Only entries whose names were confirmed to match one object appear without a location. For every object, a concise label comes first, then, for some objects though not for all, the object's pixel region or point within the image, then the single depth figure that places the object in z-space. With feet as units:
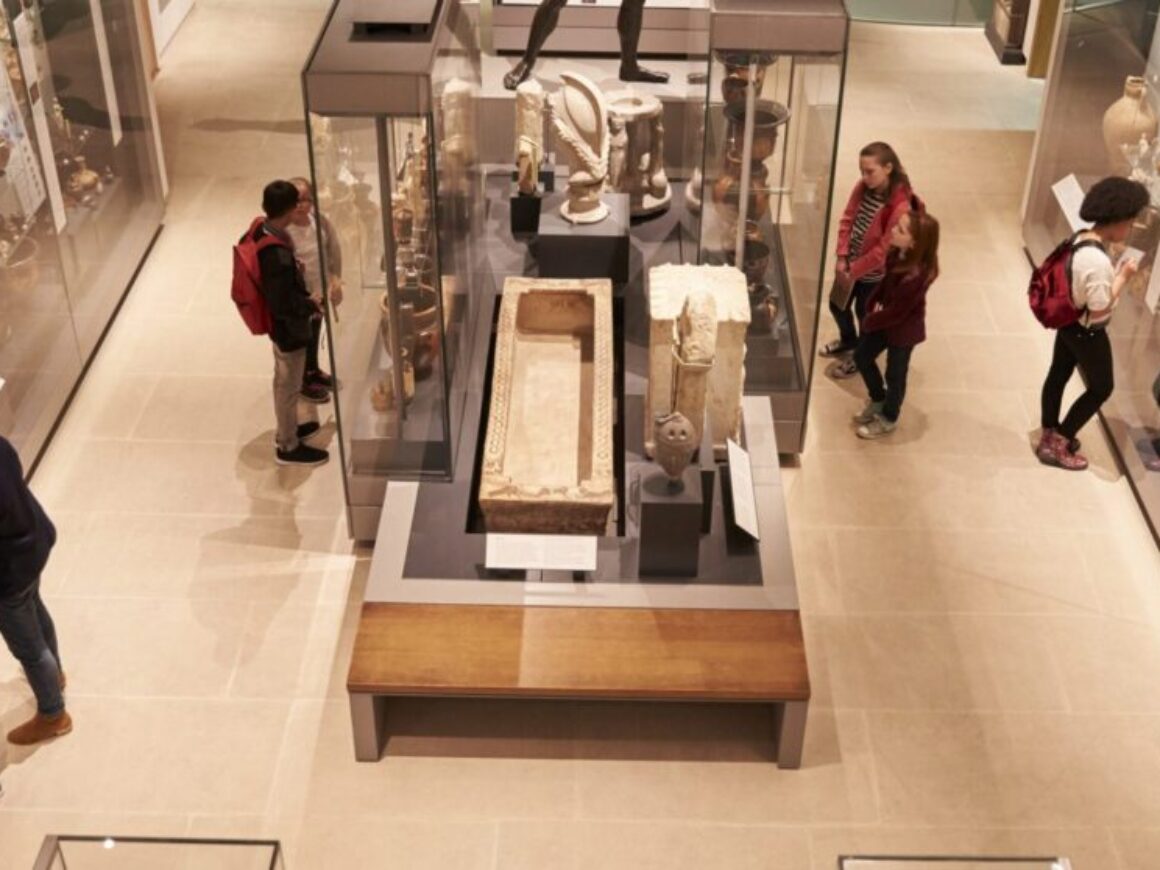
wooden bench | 18.89
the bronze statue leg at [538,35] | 31.99
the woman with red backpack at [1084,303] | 22.89
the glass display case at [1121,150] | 24.76
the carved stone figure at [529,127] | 27.02
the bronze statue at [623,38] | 32.17
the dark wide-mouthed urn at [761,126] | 23.53
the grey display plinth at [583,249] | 25.84
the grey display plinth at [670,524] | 19.43
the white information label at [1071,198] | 27.55
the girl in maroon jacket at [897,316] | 23.48
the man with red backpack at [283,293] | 22.18
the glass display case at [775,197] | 22.41
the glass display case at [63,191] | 24.04
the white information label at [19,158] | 23.57
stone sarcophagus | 20.16
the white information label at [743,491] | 20.12
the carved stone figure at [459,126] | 22.06
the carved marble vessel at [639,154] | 28.50
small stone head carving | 18.90
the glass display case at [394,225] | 18.84
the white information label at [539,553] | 19.43
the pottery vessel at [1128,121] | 25.38
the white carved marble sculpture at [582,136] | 25.66
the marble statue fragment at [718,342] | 21.76
